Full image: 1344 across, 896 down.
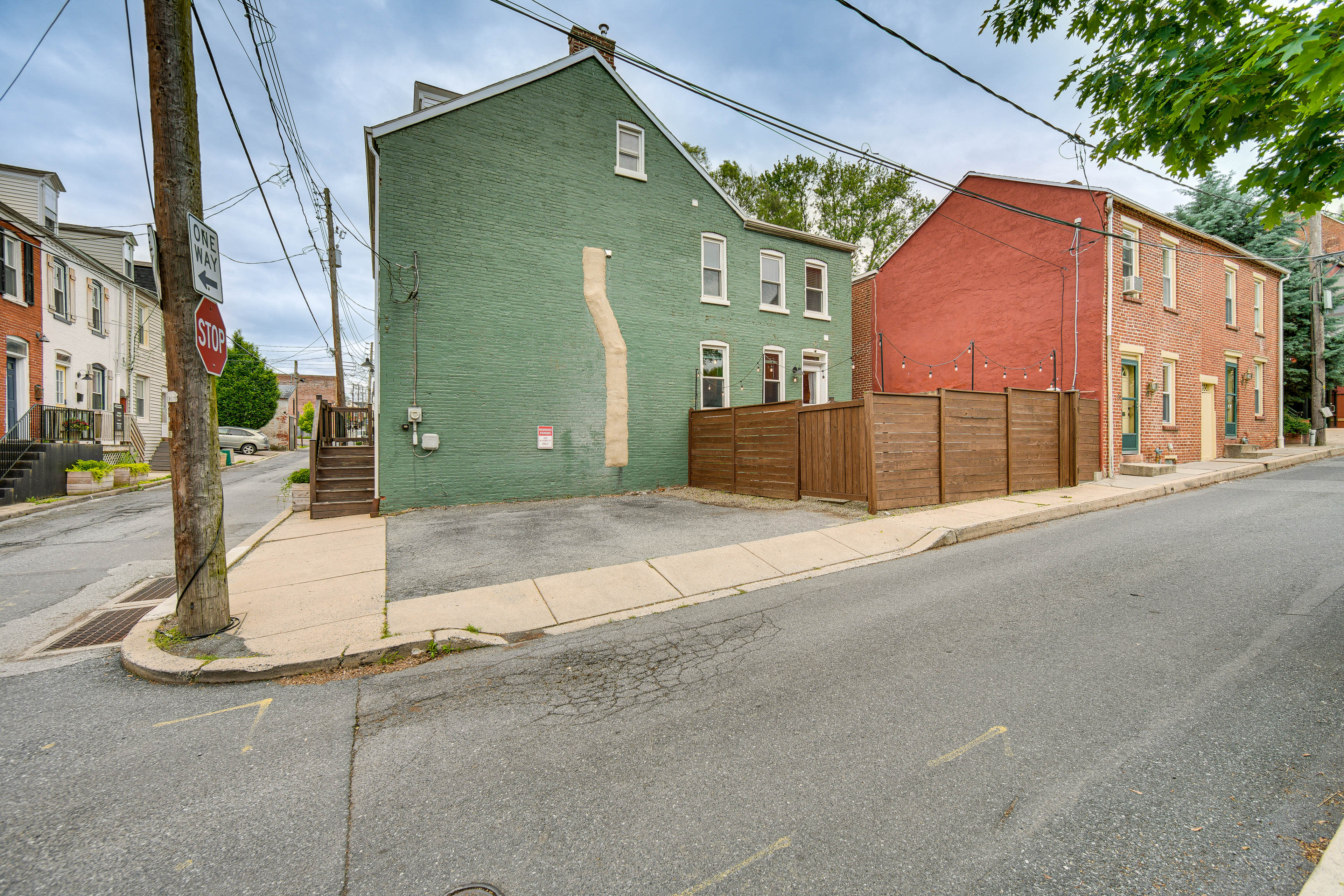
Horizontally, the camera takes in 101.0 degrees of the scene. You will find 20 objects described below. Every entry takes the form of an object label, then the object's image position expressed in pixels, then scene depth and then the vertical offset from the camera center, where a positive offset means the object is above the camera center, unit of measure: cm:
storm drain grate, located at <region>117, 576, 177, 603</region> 611 -165
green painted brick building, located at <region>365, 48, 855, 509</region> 1138 +352
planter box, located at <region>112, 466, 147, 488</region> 1596 -86
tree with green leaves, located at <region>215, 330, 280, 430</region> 3819 +386
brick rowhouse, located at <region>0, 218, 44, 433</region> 1523 +367
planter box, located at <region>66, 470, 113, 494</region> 1449 -92
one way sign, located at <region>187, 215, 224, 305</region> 449 +155
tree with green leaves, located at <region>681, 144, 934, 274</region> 2794 +1235
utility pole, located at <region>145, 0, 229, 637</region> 445 +95
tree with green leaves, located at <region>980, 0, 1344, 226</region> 333 +250
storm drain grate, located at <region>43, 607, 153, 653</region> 482 -168
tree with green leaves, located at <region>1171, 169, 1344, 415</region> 2097 +729
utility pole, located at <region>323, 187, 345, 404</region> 1750 +587
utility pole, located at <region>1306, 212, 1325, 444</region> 1911 +322
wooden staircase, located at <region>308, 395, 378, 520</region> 1079 -62
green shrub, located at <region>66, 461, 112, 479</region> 1485 -54
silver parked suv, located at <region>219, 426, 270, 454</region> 3150 +41
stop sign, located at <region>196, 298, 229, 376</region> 449 +91
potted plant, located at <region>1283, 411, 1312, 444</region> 2108 +17
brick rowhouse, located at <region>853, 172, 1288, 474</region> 1438 +365
